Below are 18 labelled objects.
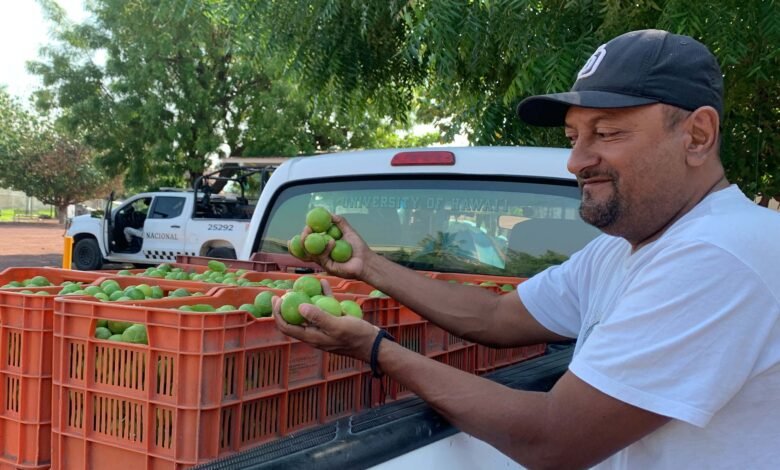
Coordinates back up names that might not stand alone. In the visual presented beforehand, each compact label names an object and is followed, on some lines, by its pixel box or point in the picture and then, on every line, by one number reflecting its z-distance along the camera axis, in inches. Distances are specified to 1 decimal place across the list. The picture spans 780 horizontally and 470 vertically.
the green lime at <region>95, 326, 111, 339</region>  81.7
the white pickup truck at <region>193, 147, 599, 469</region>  144.7
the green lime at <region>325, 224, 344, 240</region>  115.4
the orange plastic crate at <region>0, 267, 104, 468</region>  84.3
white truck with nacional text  654.5
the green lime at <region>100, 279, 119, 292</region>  105.5
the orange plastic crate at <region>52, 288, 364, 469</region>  73.7
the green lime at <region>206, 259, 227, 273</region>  146.0
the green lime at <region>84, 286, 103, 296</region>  102.0
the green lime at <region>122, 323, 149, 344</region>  80.1
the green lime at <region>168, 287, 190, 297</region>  106.6
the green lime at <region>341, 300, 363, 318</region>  89.2
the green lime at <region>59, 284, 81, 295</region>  100.4
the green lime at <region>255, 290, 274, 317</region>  95.6
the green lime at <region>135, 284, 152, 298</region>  105.7
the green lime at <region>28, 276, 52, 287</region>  113.4
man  60.4
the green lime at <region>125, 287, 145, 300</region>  100.6
